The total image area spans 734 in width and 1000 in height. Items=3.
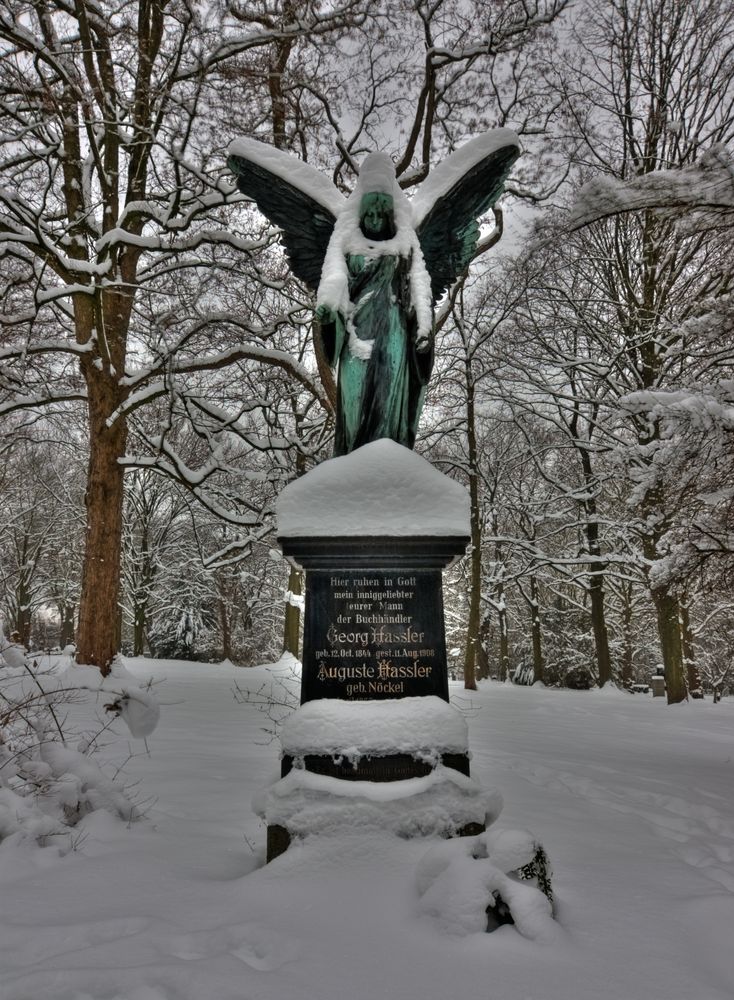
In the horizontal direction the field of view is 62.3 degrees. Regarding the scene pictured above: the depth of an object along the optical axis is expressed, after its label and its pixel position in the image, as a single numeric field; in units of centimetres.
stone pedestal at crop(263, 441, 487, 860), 303
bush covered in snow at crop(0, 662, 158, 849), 280
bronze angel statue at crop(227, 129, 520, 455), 401
